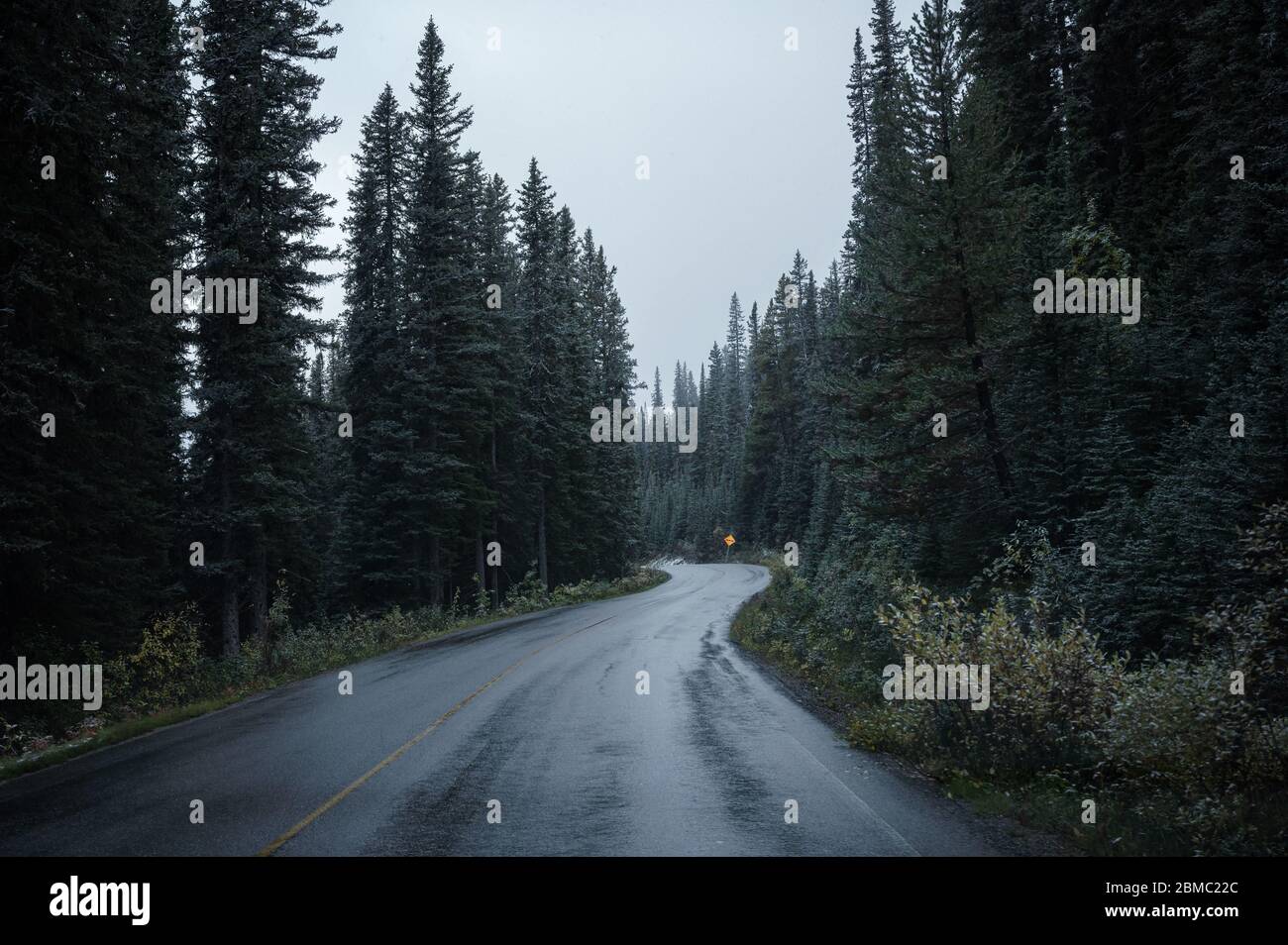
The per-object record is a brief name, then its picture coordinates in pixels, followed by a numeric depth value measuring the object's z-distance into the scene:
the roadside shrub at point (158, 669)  14.62
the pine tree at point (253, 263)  19.41
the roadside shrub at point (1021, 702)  8.23
